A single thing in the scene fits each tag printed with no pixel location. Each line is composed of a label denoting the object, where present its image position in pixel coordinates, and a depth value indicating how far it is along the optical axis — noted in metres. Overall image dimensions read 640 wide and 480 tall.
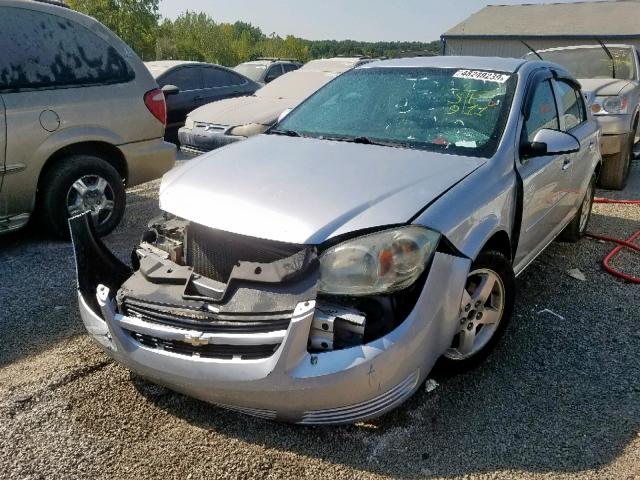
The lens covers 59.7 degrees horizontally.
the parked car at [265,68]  13.73
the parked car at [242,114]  7.00
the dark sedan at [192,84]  9.42
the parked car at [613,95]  6.72
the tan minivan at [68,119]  4.22
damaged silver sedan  2.17
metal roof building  32.53
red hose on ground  4.21
